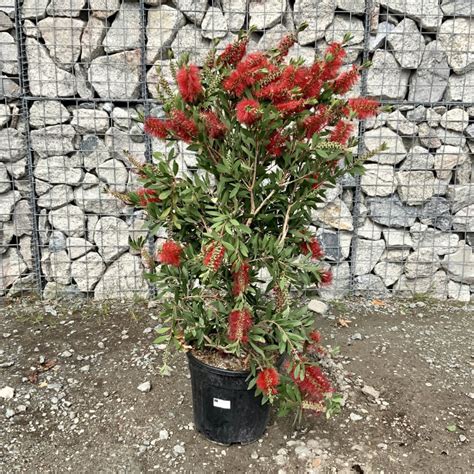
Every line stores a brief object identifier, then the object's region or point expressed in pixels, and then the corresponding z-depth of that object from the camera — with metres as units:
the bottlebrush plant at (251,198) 1.97
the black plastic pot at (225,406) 2.32
